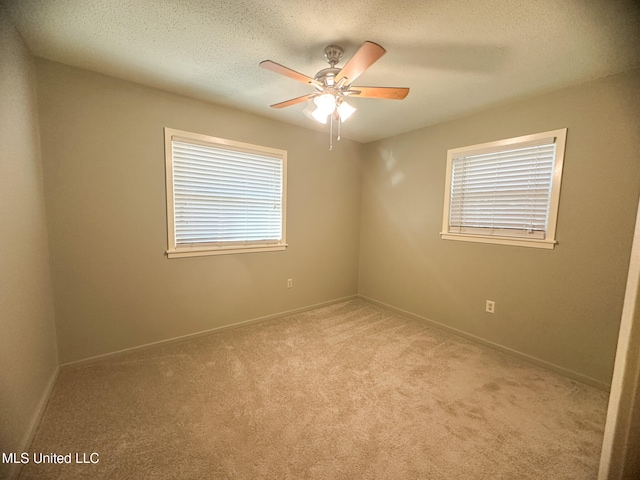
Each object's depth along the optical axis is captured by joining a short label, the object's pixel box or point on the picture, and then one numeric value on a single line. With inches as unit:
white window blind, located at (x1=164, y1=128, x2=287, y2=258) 99.2
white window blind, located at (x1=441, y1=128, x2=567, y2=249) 89.2
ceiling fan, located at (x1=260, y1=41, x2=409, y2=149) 60.3
